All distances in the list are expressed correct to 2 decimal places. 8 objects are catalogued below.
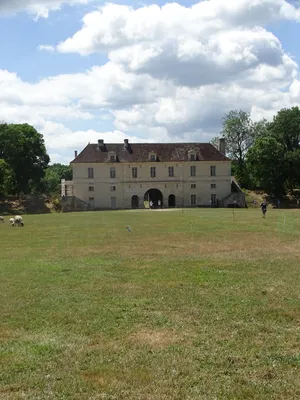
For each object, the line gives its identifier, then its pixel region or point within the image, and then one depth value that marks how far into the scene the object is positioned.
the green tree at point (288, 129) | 79.00
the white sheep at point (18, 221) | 36.40
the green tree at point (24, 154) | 75.38
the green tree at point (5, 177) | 66.06
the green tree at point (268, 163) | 72.69
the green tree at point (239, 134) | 88.06
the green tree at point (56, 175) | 108.80
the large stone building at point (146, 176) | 73.12
